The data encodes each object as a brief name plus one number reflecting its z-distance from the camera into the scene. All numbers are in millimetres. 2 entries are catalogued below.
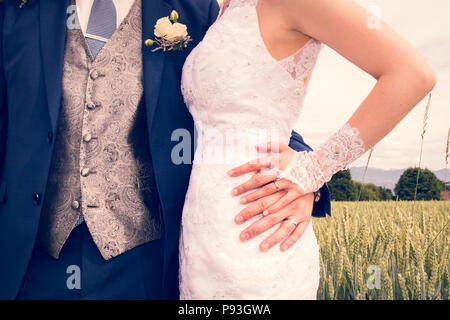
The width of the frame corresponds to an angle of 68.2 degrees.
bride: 1219
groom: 1486
